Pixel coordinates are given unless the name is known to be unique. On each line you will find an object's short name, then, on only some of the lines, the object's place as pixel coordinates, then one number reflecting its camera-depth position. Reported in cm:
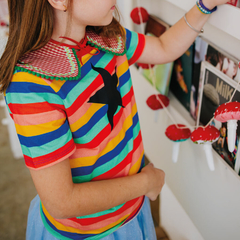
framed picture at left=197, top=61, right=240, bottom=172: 69
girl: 52
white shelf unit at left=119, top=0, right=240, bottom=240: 72
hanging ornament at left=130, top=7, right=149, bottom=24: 101
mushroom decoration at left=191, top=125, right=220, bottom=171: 71
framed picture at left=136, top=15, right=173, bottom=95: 97
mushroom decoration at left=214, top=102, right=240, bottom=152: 56
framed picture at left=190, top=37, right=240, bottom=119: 66
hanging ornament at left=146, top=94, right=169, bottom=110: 100
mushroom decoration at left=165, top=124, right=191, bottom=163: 82
